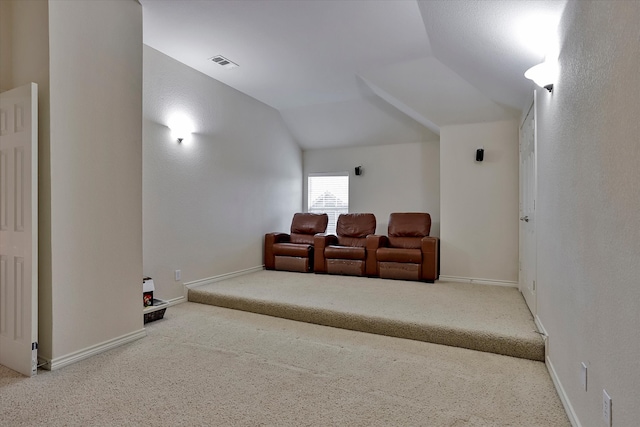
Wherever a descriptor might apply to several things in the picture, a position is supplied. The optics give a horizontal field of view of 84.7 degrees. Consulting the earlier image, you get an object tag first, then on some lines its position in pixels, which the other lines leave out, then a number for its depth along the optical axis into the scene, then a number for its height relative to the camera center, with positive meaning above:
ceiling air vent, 3.90 +1.69
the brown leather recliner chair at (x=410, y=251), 4.57 -0.55
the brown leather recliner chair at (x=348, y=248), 4.93 -0.56
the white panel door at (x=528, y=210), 3.16 -0.01
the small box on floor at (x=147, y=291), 3.37 -0.79
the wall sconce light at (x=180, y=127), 3.94 +0.94
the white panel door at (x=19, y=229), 2.30 -0.13
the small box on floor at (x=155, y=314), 3.27 -0.99
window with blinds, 6.43 +0.27
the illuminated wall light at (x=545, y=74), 2.24 +0.88
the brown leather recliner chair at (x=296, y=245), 5.23 -0.54
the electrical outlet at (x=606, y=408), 1.30 -0.75
